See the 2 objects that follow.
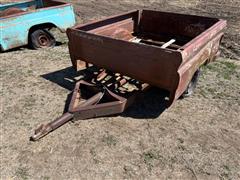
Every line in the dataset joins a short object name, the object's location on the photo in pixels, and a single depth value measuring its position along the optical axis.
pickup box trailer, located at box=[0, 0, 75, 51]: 4.03
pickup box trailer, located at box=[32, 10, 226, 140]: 2.53
